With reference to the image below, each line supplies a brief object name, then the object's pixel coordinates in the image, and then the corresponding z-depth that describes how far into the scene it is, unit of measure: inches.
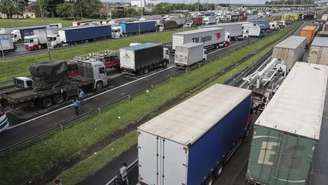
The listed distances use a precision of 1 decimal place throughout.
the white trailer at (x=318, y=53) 1235.2
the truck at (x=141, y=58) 1241.8
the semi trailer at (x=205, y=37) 1625.2
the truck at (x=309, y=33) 2004.4
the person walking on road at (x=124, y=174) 481.0
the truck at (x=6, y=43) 1697.8
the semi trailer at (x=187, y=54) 1346.0
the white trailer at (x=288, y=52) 1118.4
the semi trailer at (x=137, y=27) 2676.7
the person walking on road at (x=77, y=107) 800.3
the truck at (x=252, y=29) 2583.7
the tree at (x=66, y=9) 4096.7
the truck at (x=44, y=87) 828.6
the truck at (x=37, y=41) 1865.2
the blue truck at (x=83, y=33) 2037.4
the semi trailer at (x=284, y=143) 390.9
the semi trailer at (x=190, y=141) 390.3
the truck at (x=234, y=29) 2313.2
